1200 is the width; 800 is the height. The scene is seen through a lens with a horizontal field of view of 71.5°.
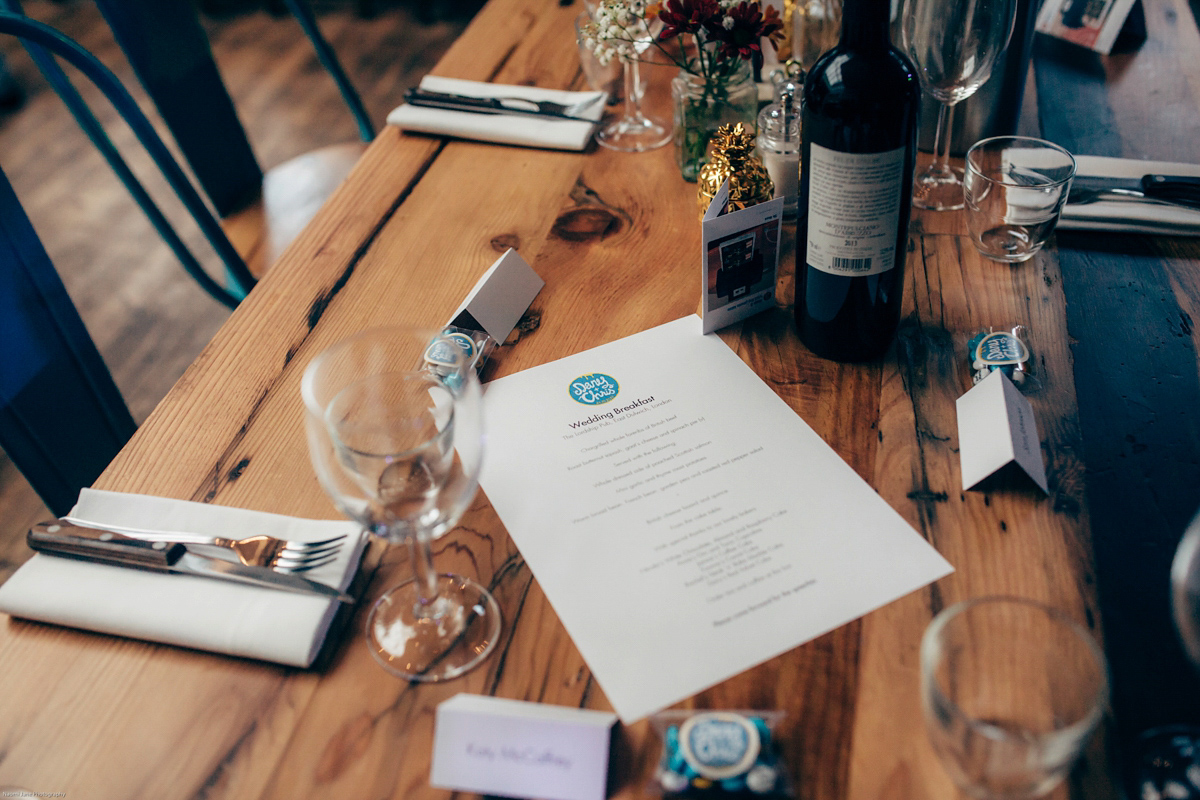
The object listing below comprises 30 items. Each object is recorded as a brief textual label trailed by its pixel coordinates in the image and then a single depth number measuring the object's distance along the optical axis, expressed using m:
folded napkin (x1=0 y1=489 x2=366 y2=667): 0.57
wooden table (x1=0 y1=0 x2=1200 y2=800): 0.52
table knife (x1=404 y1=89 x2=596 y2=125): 1.15
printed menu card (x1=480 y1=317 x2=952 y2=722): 0.57
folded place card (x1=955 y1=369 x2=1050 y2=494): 0.64
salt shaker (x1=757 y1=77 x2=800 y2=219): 0.91
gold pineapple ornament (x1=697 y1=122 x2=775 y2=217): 0.83
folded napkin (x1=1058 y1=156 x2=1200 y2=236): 0.87
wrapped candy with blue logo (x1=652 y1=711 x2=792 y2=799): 0.47
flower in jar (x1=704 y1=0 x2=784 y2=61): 0.86
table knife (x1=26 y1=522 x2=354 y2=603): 0.60
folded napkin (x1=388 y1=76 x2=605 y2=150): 1.11
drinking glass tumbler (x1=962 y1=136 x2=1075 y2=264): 0.82
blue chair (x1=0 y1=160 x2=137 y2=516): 0.92
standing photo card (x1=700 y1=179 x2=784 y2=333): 0.76
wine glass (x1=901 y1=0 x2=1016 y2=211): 0.82
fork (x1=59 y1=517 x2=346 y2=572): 0.61
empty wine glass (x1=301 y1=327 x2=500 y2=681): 0.53
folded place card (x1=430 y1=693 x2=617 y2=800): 0.49
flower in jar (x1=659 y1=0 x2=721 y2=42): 0.85
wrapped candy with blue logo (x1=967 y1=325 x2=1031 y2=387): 0.73
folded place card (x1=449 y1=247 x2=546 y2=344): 0.81
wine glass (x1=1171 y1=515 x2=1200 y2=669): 0.47
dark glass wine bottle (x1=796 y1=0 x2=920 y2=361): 0.60
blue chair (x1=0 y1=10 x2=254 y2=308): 1.02
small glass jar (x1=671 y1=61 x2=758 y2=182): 0.96
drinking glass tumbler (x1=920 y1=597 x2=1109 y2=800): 0.44
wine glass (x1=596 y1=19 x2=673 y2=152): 1.12
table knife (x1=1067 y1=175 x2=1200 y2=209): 0.89
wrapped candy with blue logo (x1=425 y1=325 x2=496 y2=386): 0.70
